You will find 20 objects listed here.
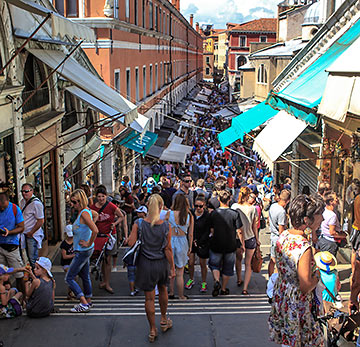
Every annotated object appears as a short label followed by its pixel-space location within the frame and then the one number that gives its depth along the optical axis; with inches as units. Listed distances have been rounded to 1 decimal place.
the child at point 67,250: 262.2
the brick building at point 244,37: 2454.5
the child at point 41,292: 217.3
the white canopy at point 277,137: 424.8
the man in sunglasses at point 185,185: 338.3
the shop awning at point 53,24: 220.8
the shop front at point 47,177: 362.6
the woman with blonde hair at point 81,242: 230.4
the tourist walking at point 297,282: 151.1
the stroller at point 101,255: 266.1
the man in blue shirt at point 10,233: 247.1
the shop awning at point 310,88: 379.6
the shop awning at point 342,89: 233.5
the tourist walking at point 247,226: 272.3
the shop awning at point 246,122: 518.3
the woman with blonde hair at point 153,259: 197.5
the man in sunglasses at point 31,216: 271.7
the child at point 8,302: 218.2
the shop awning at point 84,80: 339.0
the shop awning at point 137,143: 677.9
